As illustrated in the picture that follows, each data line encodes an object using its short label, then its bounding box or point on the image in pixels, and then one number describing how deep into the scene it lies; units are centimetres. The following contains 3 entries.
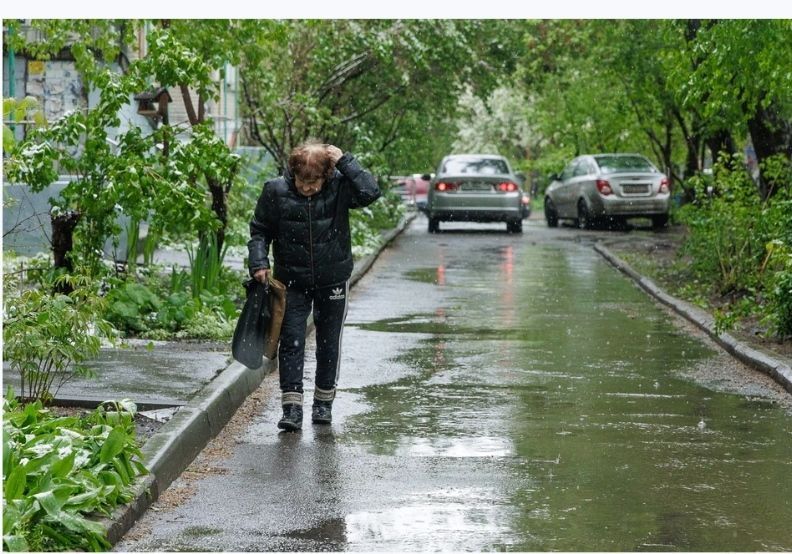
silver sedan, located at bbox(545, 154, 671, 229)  3216
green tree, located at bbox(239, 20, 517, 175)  2262
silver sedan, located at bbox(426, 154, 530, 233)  3209
